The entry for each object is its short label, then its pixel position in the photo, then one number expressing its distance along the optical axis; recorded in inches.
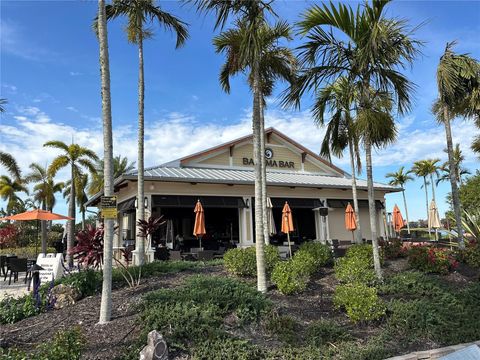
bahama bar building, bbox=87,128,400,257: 623.2
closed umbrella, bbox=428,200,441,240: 522.0
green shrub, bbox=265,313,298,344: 197.8
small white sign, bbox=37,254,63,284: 319.5
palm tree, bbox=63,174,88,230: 882.6
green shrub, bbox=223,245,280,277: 323.6
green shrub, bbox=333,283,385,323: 221.9
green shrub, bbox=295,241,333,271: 350.0
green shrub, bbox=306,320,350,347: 196.1
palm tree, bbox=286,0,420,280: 284.4
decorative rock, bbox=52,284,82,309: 254.8
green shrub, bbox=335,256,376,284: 294.5
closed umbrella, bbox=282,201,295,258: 421.1
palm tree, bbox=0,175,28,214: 1165.2
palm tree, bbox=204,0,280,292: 275.9
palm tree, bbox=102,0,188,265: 409.1
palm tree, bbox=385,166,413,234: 1713.8
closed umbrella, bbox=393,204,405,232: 576.7
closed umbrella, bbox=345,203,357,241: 523.8
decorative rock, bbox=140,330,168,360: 159.0
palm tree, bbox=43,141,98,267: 806.5
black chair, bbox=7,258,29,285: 472.1
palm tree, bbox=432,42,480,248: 382.9
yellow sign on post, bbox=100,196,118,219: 219.5
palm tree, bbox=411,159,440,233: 1568.7
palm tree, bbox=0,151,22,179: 872.3
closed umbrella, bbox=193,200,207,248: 504.1
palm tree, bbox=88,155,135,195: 1326.0
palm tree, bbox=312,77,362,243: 341.7
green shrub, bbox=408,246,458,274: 335.6
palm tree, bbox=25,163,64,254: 1110.9
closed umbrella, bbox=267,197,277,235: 532.0
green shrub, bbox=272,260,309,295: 270.1
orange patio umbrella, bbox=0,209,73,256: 538.3
